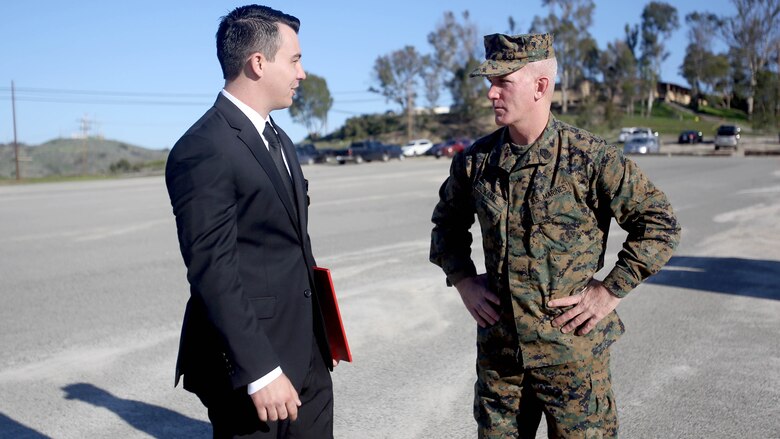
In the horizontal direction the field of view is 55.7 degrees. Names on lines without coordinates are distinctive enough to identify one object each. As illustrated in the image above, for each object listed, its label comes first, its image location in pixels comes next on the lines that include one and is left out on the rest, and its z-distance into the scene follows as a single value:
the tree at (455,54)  82.75
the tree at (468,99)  80.81
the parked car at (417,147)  58.94
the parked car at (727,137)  49.78
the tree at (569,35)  81.88
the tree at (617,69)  86.12
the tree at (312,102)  95.69
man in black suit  2.28
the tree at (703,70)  88.88
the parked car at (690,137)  59.78
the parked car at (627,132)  62.49
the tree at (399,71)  85.81
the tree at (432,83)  86.81
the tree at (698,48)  92.69
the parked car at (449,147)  53.03
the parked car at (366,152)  49.62
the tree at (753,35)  79.06
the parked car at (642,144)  44.94
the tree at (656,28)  93.50
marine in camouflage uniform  2.60
